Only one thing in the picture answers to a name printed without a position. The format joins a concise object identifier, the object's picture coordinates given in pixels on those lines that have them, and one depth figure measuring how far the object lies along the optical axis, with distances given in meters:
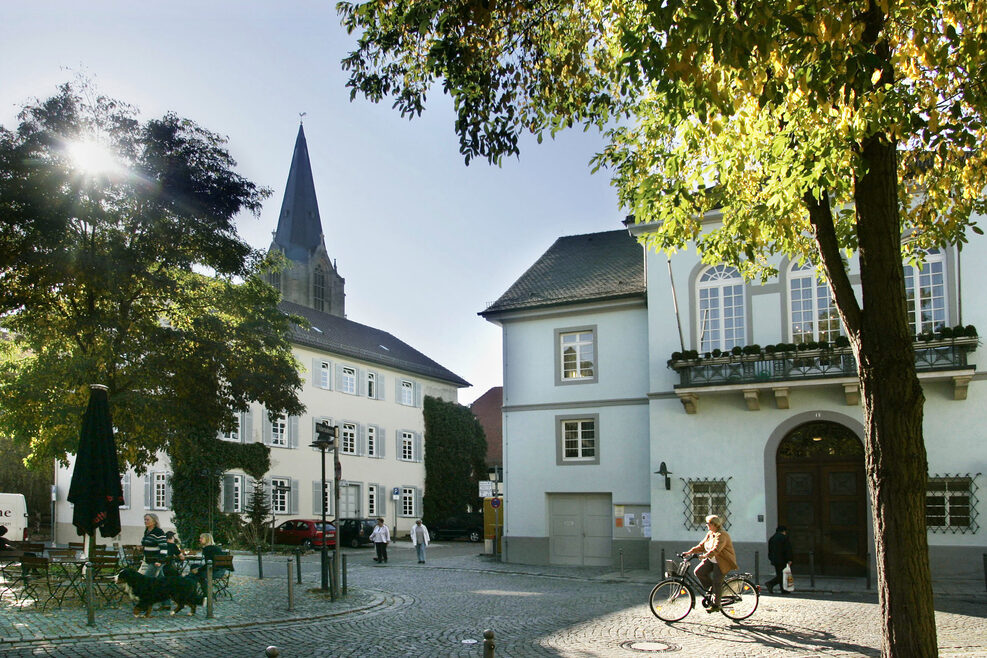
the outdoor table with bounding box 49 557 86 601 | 14.95
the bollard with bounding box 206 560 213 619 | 13.92
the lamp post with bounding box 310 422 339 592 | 17.56
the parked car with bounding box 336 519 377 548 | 39.38
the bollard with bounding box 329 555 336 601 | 16.52
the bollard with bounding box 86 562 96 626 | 12.75
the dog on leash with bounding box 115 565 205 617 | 13.66
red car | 37.75
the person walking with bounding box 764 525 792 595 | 17.92
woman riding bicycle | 13.52
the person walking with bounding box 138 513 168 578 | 14.20
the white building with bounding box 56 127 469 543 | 40.94
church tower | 67.19
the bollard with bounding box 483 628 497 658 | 6.78
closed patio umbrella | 13.96
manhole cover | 11.39
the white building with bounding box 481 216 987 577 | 21.00
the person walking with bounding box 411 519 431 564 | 28.39
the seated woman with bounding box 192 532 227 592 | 15.34
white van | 32.91
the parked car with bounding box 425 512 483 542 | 44.62
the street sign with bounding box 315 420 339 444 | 17.64
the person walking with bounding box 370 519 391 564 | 29.03
